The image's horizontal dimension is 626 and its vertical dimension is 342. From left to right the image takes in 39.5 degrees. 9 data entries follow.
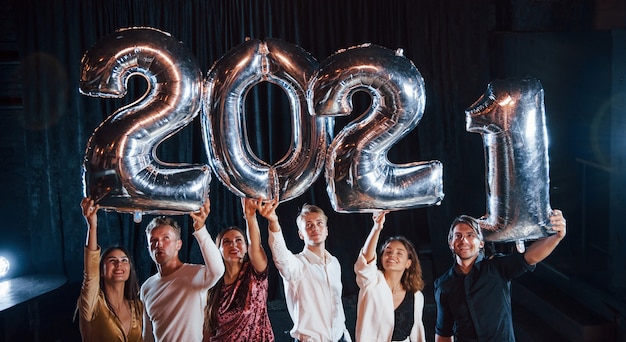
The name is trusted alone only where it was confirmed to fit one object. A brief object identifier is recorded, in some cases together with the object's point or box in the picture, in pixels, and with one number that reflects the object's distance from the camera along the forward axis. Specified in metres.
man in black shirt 3.98
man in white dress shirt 4.20
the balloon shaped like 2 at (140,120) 3.31
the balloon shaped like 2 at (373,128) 3.29
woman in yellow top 3.90
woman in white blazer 4.07
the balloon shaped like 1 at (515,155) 3.51
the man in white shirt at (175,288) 4.02
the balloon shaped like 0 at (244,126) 3.41
